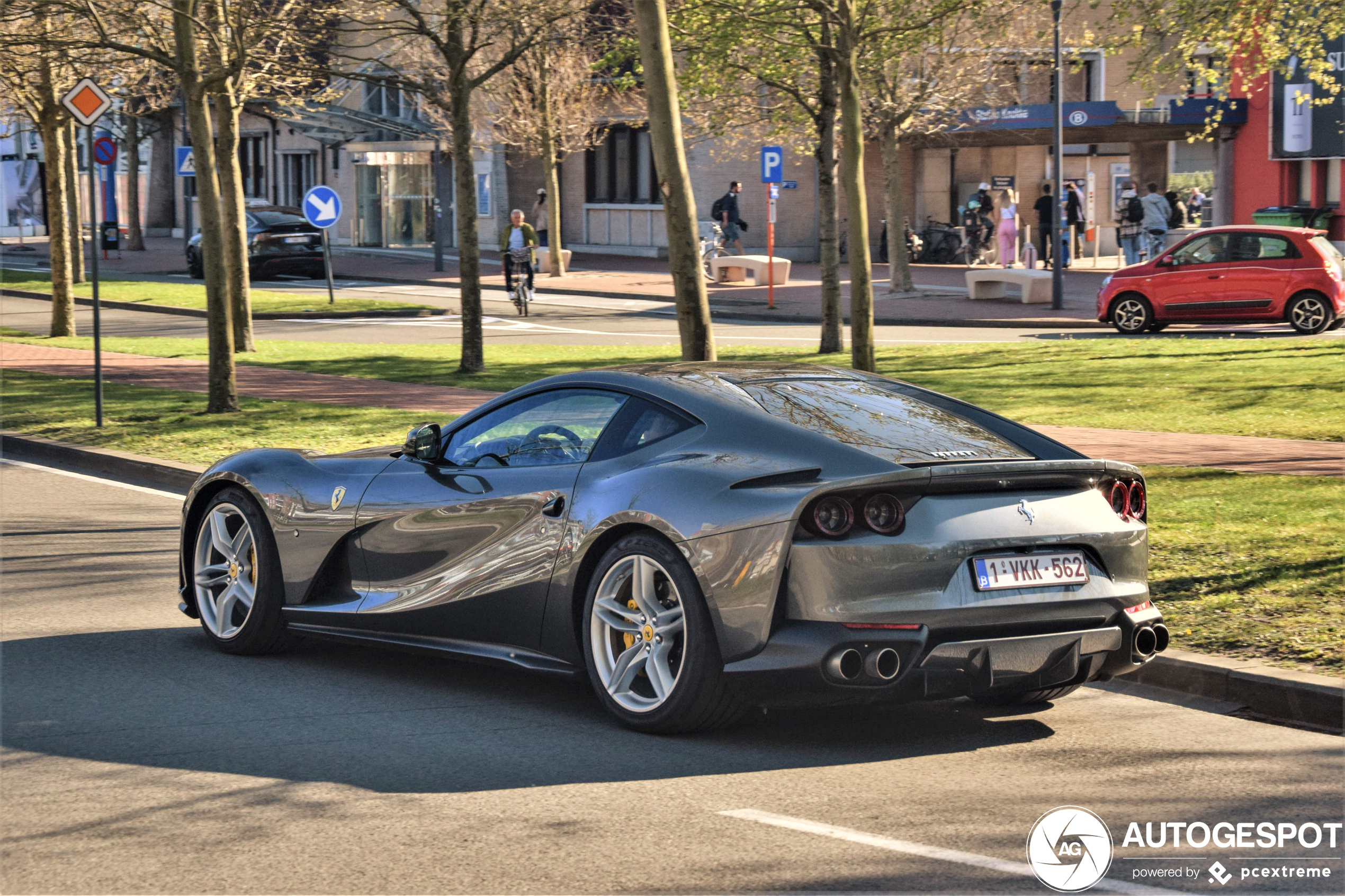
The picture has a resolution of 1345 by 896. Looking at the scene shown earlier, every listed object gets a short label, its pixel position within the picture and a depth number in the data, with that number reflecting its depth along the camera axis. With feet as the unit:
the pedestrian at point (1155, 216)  112.88
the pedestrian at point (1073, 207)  128.26
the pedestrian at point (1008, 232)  130.31
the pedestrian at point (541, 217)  146.41
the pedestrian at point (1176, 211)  127.34
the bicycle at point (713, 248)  129.08
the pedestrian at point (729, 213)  140.56
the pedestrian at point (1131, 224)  116.88
